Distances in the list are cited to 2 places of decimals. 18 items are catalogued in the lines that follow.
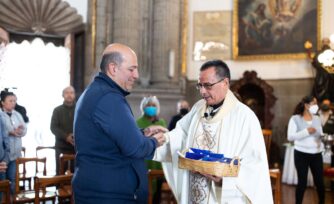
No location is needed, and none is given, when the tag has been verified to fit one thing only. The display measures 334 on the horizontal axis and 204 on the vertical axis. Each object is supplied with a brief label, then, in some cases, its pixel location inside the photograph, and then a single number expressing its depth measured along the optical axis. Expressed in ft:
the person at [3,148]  15.55
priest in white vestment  9.58
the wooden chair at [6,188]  11.26
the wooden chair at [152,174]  13.41
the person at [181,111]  25.36
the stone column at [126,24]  36.11
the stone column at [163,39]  37.09
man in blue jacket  8.90
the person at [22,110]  30.04
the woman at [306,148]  19.71
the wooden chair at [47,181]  12.67
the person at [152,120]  18.78
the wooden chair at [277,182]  12.88
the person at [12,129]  19.67
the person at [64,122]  21.99
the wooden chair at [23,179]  19.89
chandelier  22.47
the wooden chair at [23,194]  16.72
